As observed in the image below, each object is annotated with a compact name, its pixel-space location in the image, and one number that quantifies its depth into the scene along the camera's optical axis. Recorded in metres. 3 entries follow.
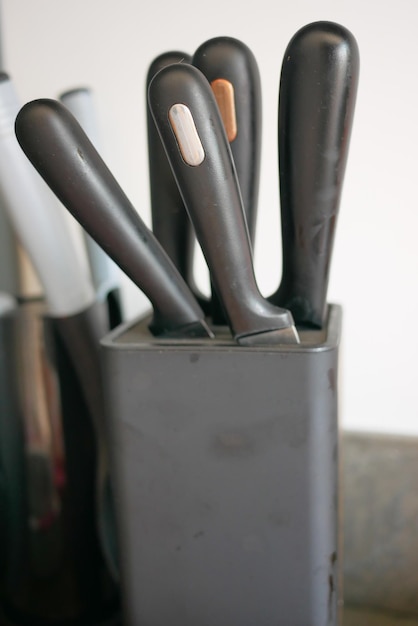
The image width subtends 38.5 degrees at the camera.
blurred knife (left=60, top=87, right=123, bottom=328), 0.37
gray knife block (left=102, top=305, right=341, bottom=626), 0.26
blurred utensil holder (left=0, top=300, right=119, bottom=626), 0.39
